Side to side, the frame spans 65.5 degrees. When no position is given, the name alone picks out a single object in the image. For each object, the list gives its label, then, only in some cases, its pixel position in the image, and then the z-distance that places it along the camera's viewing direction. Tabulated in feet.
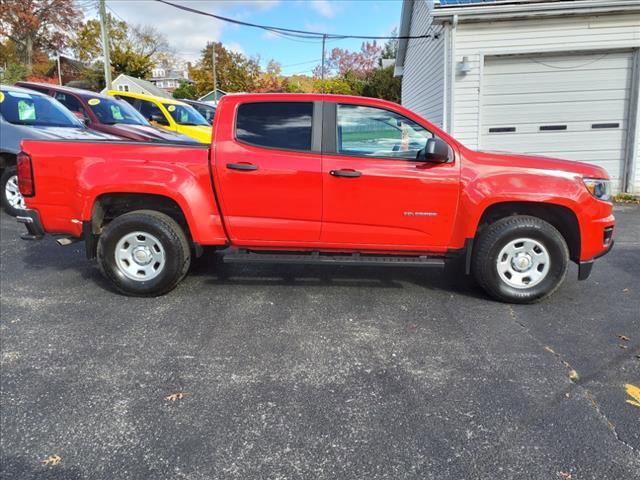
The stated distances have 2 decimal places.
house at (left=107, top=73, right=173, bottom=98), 149.59
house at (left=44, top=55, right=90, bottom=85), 171.63
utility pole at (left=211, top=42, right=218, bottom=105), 178.99
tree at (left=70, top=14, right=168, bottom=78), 183.32
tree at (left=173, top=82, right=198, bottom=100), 193.36
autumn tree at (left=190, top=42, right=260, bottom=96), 200.95
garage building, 30.60
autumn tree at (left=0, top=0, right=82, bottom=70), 137.39
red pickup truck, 14.40
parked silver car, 24.59
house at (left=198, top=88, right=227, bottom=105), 184.18
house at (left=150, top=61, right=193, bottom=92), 256.32
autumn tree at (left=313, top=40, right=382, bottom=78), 191.62
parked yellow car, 41.04
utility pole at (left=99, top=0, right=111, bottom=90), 70.74
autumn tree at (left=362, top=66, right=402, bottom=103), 104.53
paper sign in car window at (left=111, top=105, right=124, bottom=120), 33.24
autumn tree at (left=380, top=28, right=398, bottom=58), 159.33
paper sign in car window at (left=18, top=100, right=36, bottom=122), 25.91
